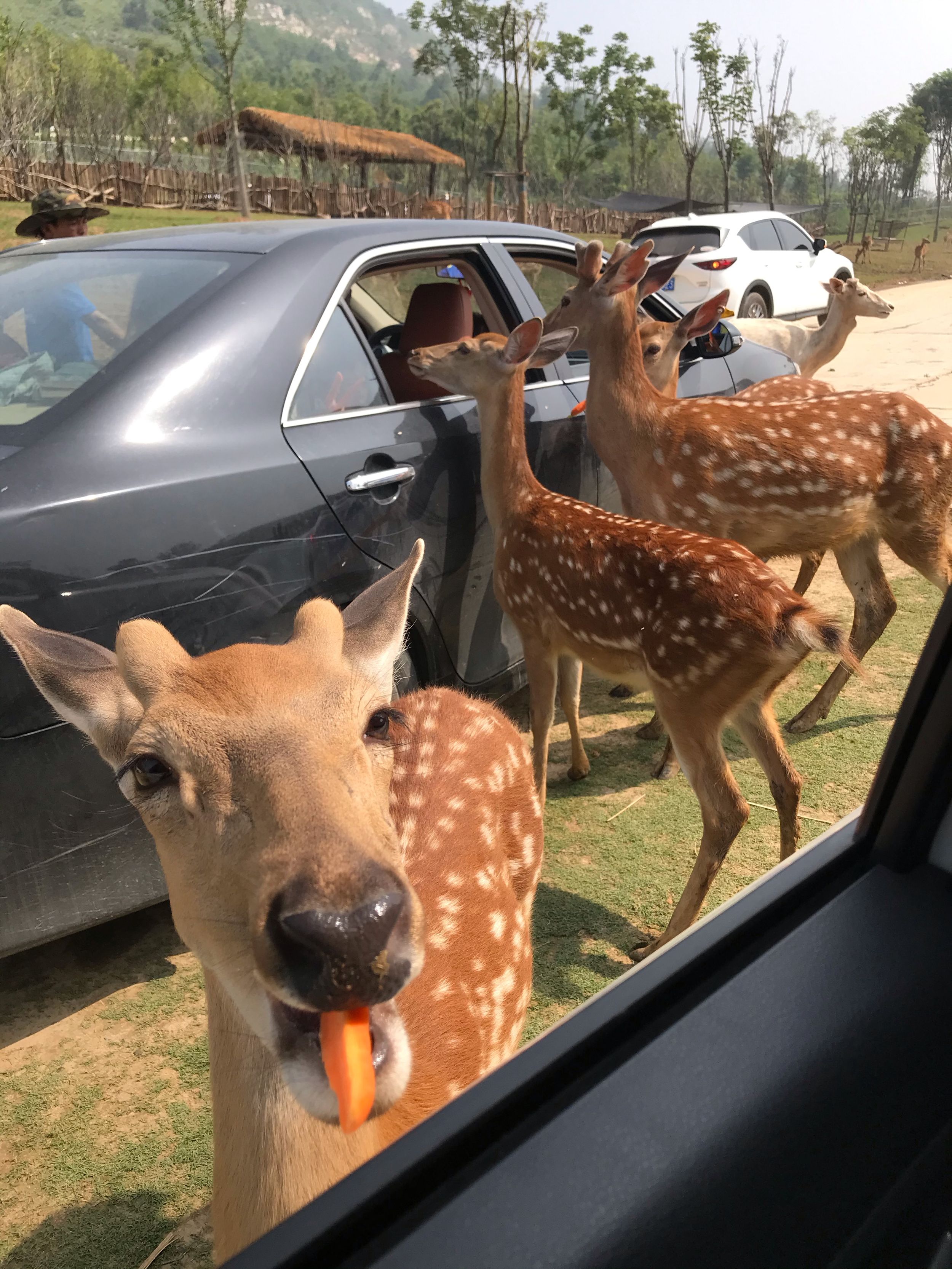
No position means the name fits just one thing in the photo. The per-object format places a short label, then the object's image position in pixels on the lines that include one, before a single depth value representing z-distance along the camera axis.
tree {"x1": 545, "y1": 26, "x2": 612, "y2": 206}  53.72
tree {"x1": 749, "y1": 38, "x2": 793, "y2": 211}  32.62
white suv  14.20
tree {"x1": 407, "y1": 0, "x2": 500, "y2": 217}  44.16
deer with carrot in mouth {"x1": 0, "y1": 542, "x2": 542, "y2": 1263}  1.17
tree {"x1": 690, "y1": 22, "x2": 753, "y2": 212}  31.55
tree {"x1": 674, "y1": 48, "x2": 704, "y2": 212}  38.84
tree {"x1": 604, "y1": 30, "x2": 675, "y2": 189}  54.31
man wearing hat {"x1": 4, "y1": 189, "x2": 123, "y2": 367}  2.87
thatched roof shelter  41.81
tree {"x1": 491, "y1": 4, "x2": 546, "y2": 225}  34.84
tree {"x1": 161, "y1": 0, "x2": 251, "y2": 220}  25.94
